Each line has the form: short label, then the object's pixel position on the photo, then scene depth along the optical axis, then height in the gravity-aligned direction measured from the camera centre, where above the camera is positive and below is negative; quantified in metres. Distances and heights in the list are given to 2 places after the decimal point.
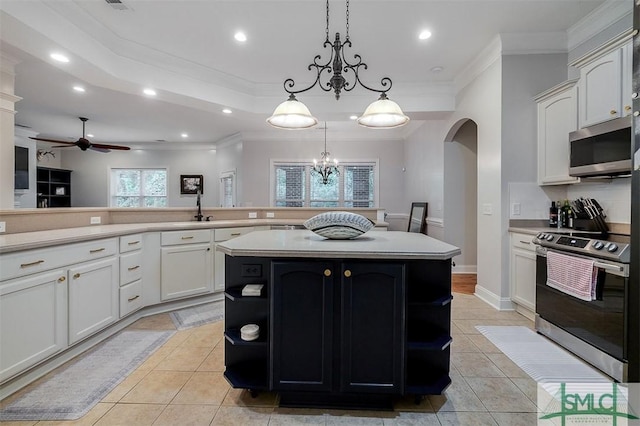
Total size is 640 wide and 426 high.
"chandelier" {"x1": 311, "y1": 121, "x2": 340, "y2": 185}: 6.25 +0.97
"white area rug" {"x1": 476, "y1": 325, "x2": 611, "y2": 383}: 2.06 -1.12
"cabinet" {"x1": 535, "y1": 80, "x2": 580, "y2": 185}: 2.82 +0.80
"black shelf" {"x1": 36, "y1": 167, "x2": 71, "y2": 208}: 7.58 +0.56
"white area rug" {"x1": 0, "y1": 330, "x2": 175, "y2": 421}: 1.73 -1.15
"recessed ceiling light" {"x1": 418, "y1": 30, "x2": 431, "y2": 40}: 3.16 +1.85
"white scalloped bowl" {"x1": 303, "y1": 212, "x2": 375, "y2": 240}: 1.97 -0.10
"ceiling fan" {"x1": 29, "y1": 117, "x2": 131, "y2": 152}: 5.41 +1.17
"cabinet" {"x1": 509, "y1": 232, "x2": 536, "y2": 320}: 2.91 -0.63
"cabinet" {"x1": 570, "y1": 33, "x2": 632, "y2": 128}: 2.22 +1.01
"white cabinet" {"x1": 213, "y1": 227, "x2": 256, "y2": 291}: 3.65 -0.56
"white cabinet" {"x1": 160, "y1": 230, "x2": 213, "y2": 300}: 3.30 -0.61
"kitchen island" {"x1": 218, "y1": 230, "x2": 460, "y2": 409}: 1.65 -0.62
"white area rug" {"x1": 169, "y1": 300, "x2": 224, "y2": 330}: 3.03 -1.13
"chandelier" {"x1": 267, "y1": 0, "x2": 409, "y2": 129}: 2.04 +0.70
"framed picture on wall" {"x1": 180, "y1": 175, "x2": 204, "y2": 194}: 8.31 +0.72
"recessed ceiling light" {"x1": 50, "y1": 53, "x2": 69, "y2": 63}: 2.82 +1.43
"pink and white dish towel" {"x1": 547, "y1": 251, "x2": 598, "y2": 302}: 2.11 -0.48
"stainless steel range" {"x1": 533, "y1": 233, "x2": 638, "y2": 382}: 1.94 -0.66
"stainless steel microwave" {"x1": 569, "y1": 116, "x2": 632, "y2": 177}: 2.29 +0.51
